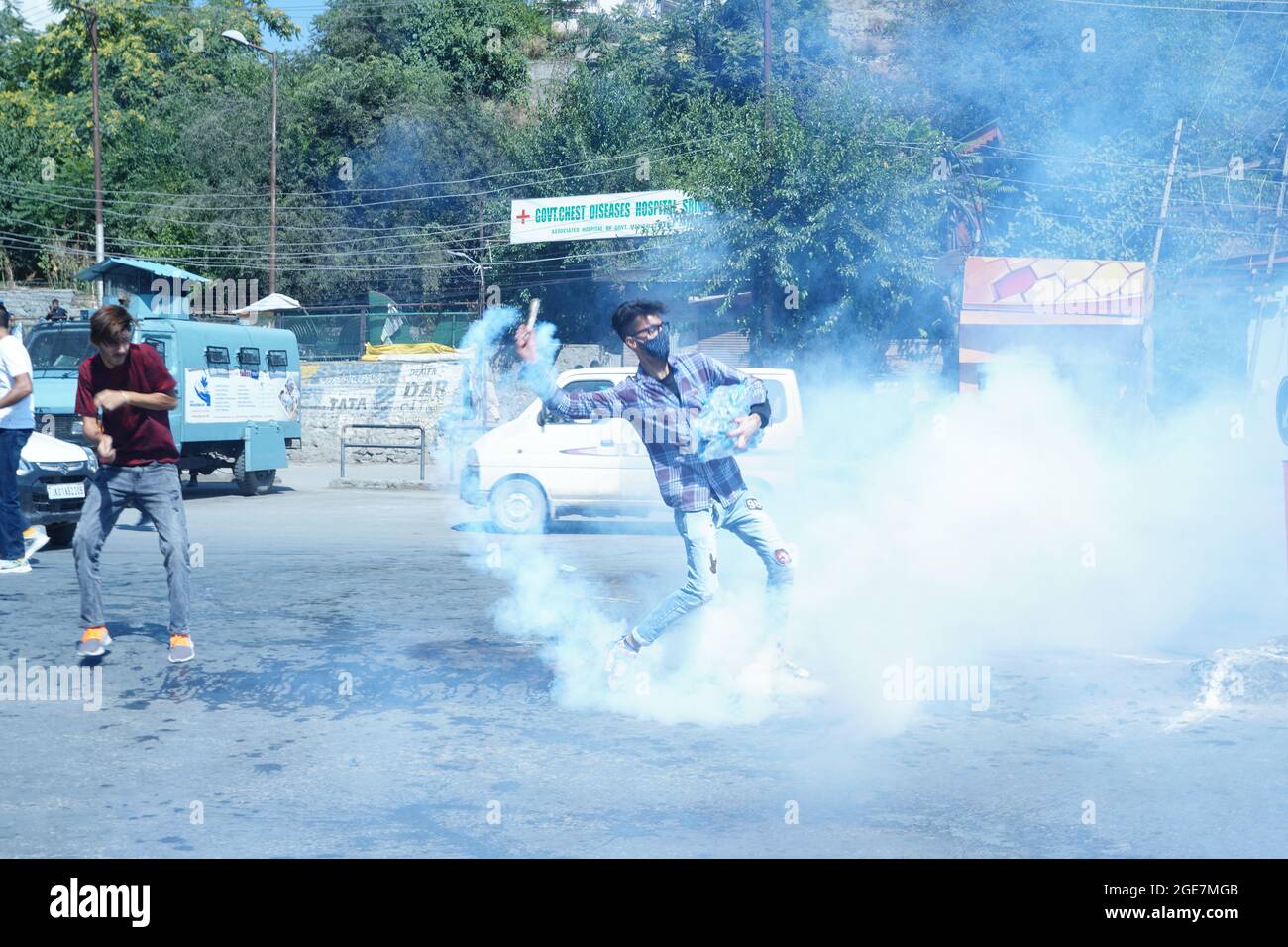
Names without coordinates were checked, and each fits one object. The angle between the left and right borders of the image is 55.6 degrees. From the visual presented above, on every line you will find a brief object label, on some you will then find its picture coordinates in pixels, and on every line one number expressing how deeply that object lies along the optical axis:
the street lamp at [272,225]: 32.09
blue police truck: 14.87
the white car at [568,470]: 12.63
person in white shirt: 8.48
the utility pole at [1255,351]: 10.12
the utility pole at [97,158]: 33.72
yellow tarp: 25.17
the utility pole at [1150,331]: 18.72
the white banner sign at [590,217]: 28.00
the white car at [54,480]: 10.21
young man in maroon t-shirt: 6.14
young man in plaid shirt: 5.45
